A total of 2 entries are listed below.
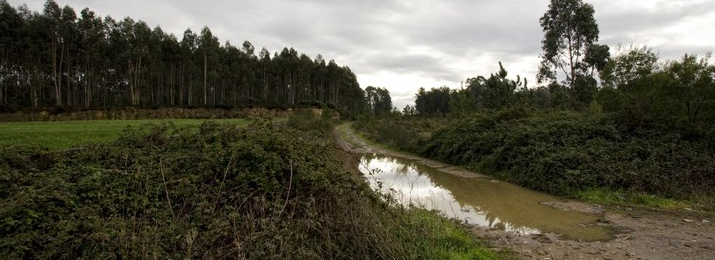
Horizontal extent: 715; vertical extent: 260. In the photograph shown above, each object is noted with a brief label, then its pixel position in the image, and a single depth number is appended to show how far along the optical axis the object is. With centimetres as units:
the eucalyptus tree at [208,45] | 5319
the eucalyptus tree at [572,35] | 3091
